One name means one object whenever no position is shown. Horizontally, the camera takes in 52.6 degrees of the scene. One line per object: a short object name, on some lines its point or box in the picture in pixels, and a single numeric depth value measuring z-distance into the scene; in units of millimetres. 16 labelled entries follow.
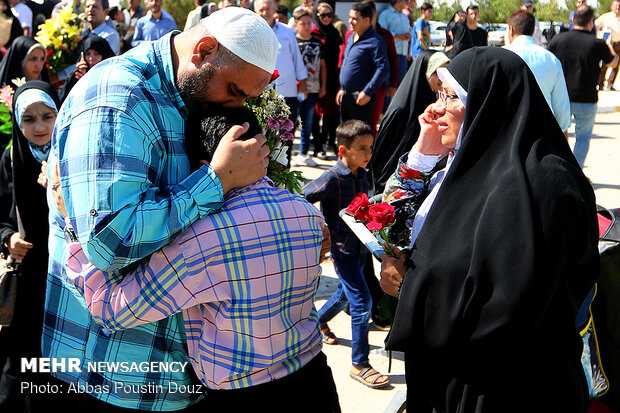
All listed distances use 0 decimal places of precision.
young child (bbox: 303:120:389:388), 3980
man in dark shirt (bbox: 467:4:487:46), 12148
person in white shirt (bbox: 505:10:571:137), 6035
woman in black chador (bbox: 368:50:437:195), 4422
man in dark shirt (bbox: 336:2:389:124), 8062
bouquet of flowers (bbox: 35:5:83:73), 6195
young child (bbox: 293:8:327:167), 9148
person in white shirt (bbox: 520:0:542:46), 11439
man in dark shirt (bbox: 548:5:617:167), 8406
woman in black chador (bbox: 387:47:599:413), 1876
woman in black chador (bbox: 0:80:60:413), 3170
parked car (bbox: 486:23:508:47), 20234
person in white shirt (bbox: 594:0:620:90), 15502
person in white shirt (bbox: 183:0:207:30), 9914
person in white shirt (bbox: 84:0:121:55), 7719
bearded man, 1724
